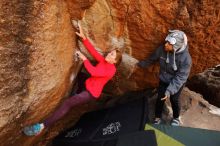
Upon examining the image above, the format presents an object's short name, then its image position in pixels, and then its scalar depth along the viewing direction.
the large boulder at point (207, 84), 7.43
